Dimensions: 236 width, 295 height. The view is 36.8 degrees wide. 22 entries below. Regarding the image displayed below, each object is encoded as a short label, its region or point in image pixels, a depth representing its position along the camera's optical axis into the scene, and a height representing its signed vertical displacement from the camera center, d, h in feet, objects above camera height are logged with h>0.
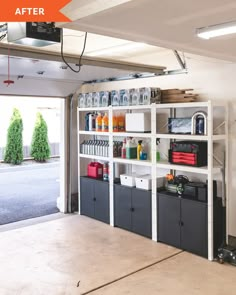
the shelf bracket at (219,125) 14.94 +0.18
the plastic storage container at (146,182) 16.54 -2.46
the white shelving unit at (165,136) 13.98 -0.51
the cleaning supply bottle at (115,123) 18.47 +0.37
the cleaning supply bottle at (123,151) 18.24 -1.08
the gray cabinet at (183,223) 14.40 -3.97
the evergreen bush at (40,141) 43.47 -1.28
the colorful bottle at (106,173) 19.34 -2.35
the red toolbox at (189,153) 14.50 -0.98
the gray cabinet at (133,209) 16.67 -3.88
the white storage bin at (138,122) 16.80 +0.38
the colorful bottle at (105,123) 19.01 +0.38
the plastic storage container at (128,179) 17.57 -2.47
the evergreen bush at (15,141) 40.98 -1.19
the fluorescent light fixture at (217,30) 7.70 +2.22
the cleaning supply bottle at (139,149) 17.58 -0.95
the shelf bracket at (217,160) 15.06 -1.32
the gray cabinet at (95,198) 18.98 -3.76
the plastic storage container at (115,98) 18.46 +1.70
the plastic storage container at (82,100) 20.35 +1.73
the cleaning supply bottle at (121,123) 18.52 +0.37
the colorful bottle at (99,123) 19.44 +0.39
